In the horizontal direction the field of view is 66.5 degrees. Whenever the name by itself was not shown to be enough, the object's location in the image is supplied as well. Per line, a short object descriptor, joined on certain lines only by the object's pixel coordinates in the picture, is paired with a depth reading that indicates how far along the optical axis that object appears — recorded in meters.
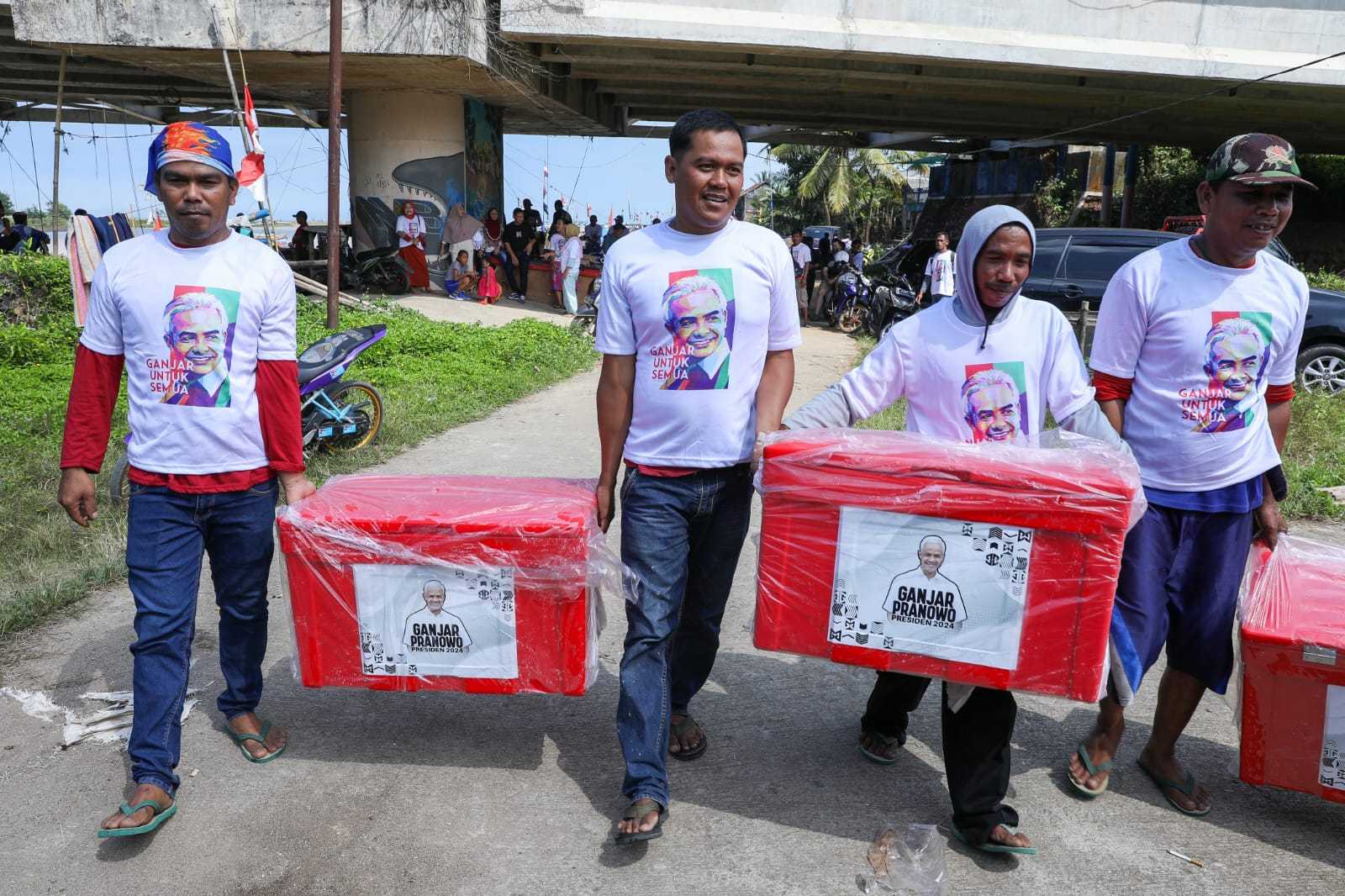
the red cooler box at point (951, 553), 2.52
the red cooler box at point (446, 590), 2.88
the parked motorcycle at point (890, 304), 14.88
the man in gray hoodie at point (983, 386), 2.77
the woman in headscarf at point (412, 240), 17.22
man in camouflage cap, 2.94
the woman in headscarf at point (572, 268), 16.75
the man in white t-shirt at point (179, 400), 2.86
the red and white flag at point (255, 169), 11.55
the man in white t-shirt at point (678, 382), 2.84
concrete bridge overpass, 13.98
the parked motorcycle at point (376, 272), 16.75
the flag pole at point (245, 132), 12.02
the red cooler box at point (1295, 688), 2.76
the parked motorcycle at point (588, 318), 14.87
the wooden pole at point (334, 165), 10.59
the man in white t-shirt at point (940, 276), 14.29
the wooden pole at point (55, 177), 14.65
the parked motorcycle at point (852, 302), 16.86
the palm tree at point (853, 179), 37.38
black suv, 10.86
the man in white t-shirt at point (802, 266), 18.94
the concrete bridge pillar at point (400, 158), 17.36
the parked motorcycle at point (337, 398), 6.59
